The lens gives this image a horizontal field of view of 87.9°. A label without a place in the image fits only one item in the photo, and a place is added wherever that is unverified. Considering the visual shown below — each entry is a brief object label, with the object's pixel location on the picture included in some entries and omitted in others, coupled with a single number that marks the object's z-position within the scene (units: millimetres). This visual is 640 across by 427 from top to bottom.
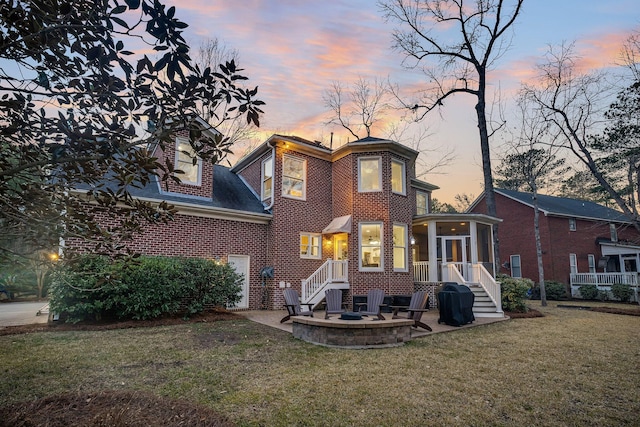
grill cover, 9734
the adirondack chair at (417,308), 8545
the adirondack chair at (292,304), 9189
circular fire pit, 6828
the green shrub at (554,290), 20734
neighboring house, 22172
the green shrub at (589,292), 20156
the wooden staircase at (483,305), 11750
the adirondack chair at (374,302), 9792
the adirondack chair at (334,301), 9880
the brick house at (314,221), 12375
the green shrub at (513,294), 13070
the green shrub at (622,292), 18875
